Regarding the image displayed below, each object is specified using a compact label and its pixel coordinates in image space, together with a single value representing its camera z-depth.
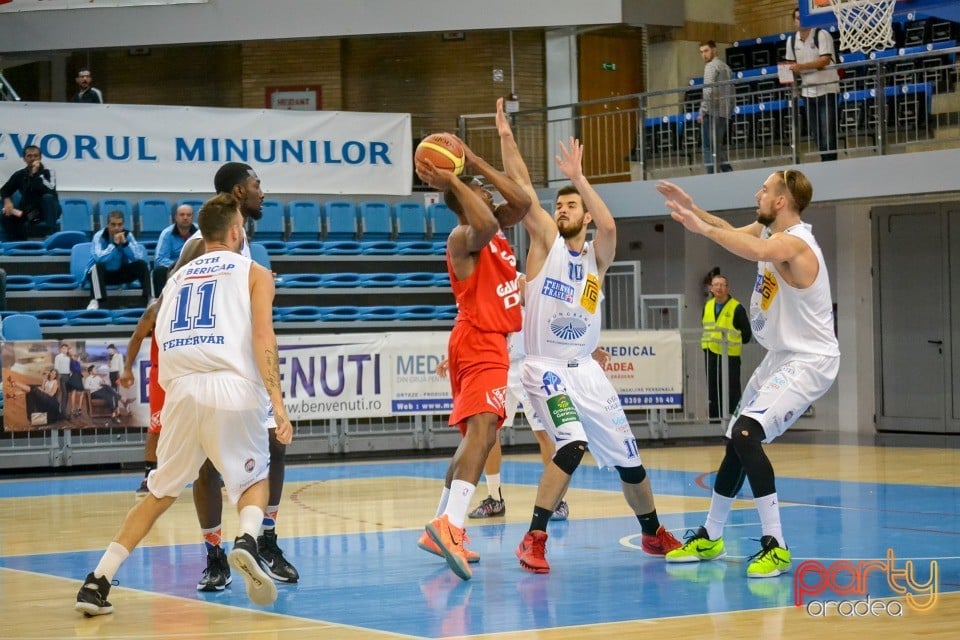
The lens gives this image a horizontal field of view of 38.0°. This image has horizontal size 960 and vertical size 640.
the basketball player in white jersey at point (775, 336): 7.75
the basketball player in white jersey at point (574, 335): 8.47
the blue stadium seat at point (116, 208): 20.23
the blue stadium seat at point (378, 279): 20.27
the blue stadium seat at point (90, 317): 17.77
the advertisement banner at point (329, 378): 15.42
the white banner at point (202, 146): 20.19
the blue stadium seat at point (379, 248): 20.95
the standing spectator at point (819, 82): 19.34
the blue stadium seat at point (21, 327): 16.70
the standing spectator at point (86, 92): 21.09
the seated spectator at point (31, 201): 18.98
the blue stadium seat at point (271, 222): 21.02
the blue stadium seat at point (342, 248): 20.75
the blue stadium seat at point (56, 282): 18.61
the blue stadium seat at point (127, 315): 17.86
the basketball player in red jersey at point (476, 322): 7.83
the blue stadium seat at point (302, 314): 18.95
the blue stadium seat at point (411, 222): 21.81
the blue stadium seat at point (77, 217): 20.20
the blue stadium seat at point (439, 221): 22.00
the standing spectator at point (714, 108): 20.69
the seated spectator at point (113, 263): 18.22
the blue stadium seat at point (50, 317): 17.69
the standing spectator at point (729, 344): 18.88
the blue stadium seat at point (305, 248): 20.47
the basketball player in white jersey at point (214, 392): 6.88
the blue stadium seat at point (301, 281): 19.69
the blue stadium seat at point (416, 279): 20.50
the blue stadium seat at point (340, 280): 19.91
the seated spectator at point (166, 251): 17.27
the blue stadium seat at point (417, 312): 19.81
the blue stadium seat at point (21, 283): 18.60
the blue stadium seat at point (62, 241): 19.34
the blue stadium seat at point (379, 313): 19.50
